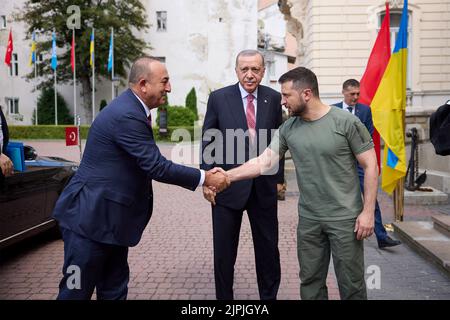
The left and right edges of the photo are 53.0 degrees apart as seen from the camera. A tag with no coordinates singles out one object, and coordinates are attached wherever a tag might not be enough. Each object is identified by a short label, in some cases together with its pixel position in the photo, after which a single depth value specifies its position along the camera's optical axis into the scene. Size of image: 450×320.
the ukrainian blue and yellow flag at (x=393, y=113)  6.57
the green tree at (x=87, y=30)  35.53
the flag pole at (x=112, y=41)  32.74
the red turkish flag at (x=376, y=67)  6.99
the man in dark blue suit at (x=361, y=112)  5.94
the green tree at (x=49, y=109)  37.53
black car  4.93
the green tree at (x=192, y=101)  35.19
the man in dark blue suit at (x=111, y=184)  3.04
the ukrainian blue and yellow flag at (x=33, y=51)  35.10
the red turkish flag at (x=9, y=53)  34.56
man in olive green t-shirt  3.05
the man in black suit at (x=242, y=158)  3.86
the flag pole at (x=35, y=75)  36.08
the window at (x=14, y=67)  39.74
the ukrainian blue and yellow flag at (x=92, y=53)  32.59
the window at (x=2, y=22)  39.75
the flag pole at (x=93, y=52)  32.82
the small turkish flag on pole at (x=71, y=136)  8.97
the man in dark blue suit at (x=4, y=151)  3.96
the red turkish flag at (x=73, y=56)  32.72
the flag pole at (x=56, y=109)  35.28
